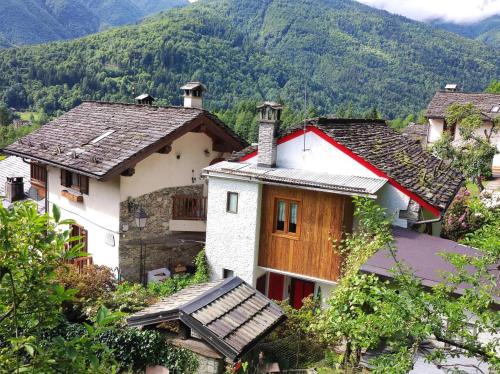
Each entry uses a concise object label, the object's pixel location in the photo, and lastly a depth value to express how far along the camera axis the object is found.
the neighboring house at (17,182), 21.80
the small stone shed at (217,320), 10.09
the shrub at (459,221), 17.31
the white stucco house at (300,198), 13.35
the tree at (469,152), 28.75
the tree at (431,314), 5.46
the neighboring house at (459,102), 40.47
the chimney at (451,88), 49.06
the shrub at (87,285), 13.82
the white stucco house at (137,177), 16.39
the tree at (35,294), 3.52
